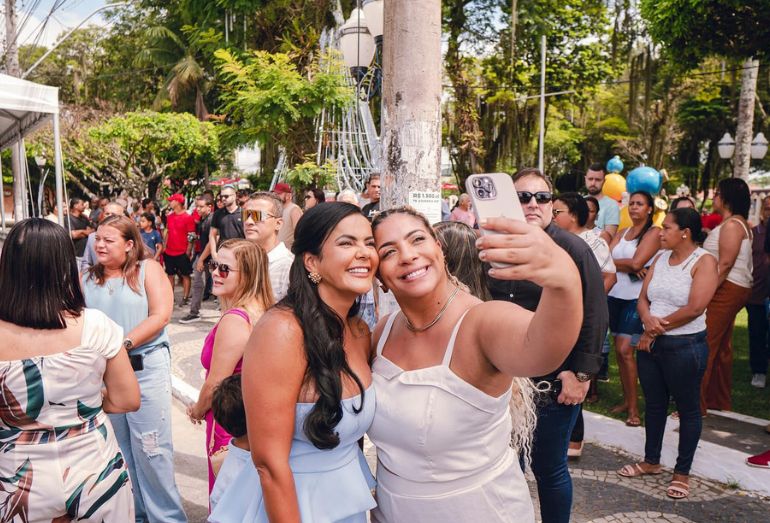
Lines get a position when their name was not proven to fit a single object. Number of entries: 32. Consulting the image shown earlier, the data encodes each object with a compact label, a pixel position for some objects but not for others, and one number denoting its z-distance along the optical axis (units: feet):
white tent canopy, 21.48
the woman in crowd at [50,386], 7.61
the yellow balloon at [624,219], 24.98
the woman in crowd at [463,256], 10.87
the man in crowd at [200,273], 31.97
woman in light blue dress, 6.30
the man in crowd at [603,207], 23.45
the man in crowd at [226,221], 29.63
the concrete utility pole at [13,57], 43.55
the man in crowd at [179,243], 36.76
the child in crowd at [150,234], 35.47
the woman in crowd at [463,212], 36.11
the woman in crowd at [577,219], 15.75
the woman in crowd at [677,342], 13.41
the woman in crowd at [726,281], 17.83
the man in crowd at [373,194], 24.50
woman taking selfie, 6.17
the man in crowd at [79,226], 33.45
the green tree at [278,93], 33.22
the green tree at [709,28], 20.03
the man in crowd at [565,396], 10.46
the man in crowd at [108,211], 17.92
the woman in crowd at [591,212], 17.48
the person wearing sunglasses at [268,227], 14.52
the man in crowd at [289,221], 24.35
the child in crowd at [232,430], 7.28
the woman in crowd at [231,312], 9.33
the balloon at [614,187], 32.17
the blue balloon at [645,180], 30.89
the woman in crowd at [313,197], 28.40
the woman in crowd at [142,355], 11.75
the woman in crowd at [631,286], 17.99
